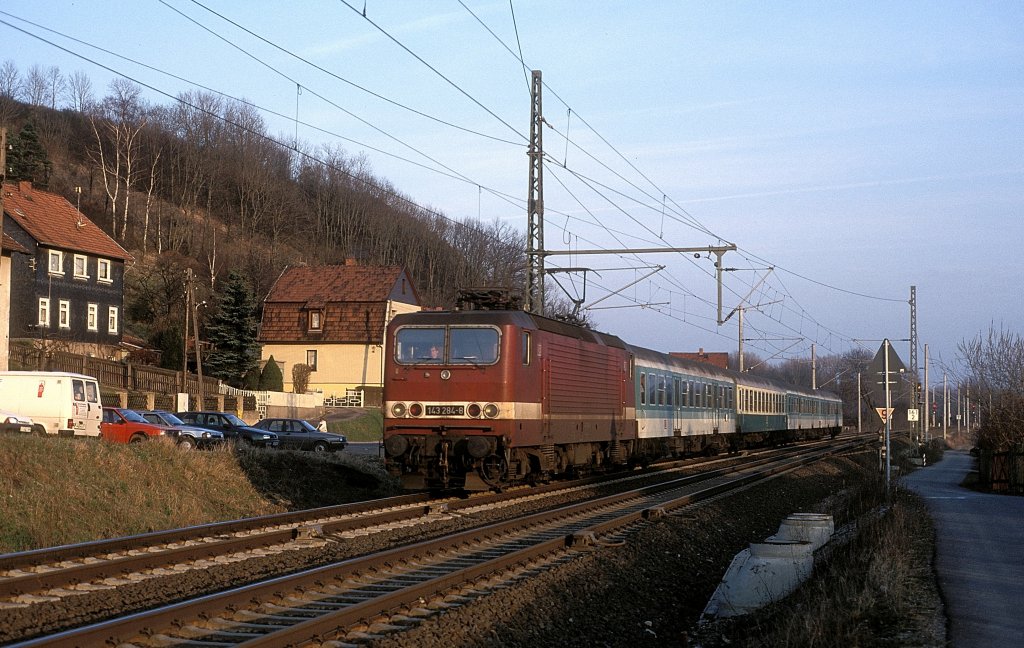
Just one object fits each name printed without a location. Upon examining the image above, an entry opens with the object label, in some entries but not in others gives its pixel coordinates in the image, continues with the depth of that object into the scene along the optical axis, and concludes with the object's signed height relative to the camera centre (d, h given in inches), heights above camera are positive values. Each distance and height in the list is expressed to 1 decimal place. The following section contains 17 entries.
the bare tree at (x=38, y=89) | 4375.0 +1232.3
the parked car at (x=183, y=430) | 1201.6 -51.3
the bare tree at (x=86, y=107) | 4279.0 +1135.6
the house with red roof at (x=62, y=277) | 2124.8 +228.8
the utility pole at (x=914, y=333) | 2192.8 +119.6
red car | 1121.4 -45.9
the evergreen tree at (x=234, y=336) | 2395.4 +113.6
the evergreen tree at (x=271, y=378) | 2271.2 +17.8
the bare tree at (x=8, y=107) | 3889.5 +1073.8
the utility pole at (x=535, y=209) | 1005.2 +171.2
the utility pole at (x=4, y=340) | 1462.8 +63.5
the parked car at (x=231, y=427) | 1337.4 -53.8
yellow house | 2593.5 +156.1
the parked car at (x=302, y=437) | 1397.6 -67.4
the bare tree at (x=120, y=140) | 3415.4 +891.6
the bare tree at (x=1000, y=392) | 1111.0 -2.7
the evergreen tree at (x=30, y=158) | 3233.3 +717.1
